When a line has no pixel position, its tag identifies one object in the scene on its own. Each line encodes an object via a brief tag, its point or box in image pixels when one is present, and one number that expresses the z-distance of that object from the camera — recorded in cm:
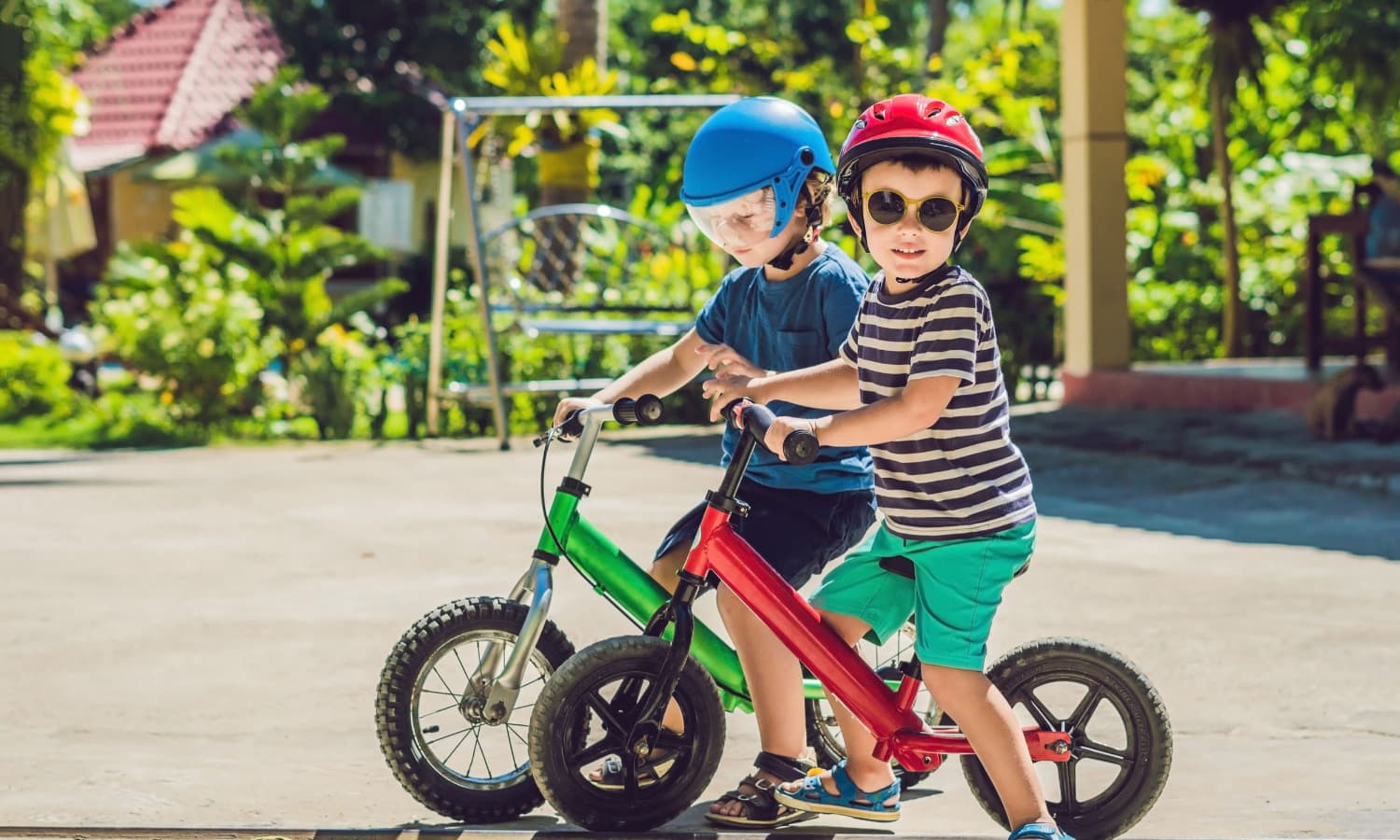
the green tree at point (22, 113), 1733
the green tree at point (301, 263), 1238
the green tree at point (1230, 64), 1455
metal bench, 1116
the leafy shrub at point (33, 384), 1386
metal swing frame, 1052
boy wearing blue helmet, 384
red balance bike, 370
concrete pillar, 1326
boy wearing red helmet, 351
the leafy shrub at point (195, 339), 1243
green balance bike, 386
